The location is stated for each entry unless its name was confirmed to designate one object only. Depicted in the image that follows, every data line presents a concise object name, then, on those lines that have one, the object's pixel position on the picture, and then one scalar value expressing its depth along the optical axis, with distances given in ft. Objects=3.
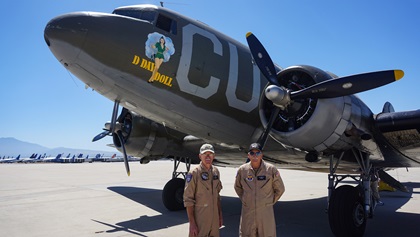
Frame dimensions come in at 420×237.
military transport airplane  19.24
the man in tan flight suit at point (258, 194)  12.37
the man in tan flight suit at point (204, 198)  12.57
